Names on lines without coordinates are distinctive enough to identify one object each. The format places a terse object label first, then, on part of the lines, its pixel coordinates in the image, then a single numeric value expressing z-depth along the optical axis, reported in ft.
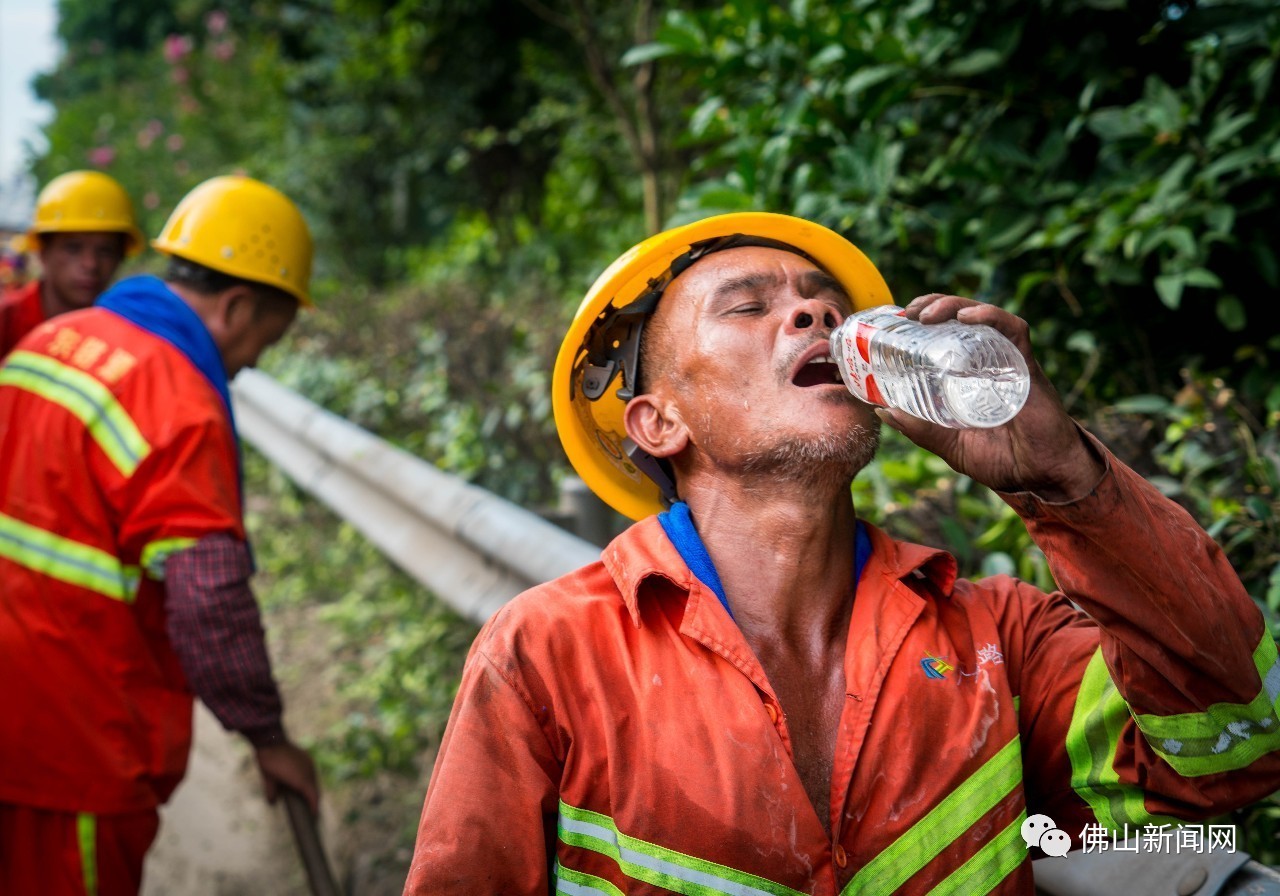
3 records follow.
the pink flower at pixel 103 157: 56.59
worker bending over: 10.25
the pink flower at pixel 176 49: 47.73
